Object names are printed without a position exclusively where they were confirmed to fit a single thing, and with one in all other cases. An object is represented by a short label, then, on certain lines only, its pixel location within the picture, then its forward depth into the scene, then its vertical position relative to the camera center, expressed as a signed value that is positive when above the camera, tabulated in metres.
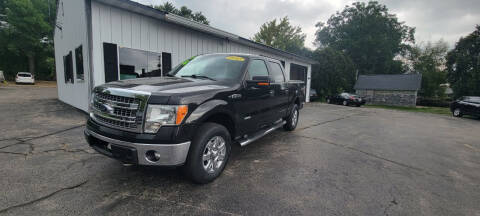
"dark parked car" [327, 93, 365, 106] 19.84 -0.96
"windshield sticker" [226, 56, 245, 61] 3.62 +0.52
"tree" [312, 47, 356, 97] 27.28 +2.15
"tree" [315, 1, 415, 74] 42.00 +10.82
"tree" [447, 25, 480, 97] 31.65 +4.67
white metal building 6.10 +1.57
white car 24.14 +0.56
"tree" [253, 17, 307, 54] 38.75 +9.92
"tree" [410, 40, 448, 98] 39.09 +6.23
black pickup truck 2.24 -0.36
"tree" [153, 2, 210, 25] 33.19 +12.30
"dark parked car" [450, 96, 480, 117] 12.35 -0.89
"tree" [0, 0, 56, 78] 27.86 +7.29
